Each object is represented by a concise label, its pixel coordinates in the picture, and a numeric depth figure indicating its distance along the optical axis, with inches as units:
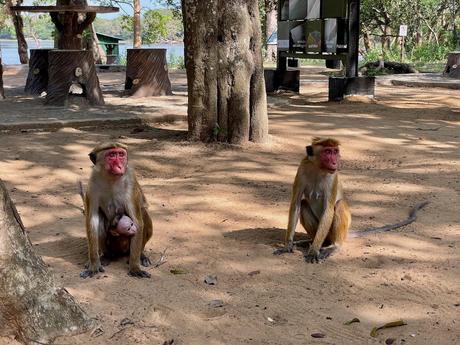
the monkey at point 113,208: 174.1
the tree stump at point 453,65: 729.6
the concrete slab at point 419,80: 657.0
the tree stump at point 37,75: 540.7
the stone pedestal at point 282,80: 592.4
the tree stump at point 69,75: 463.5
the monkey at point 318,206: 190.5
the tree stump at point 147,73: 517.0
